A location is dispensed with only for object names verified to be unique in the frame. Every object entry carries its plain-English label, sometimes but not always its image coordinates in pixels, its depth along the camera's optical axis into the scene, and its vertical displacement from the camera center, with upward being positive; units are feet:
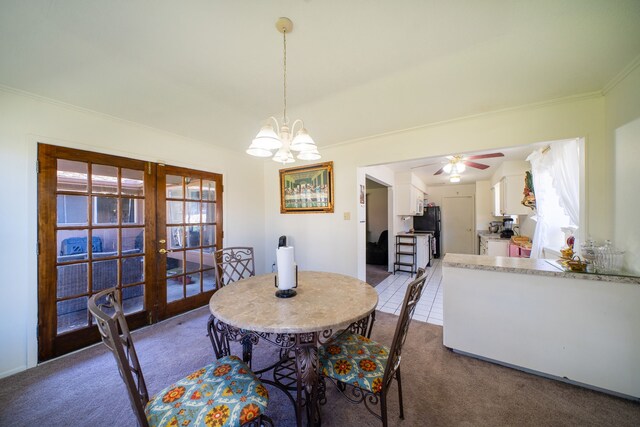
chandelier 4.50 +1.53
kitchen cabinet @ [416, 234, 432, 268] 16.06 -2.87
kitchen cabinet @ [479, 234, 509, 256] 13.52 -2.15
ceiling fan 11.80 +2.90
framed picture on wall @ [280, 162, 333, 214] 10.94 +1.22
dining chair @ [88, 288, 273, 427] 2.78 -2.85
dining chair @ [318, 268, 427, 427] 3.76 -2.88
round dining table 3.72 -1.89
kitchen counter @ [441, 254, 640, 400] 5.15 -2.86
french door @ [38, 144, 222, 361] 6.52 -1.00
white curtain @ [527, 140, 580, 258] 7.06 +0.73
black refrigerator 21.80 -0.91
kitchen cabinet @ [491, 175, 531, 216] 12.37 +0.93
